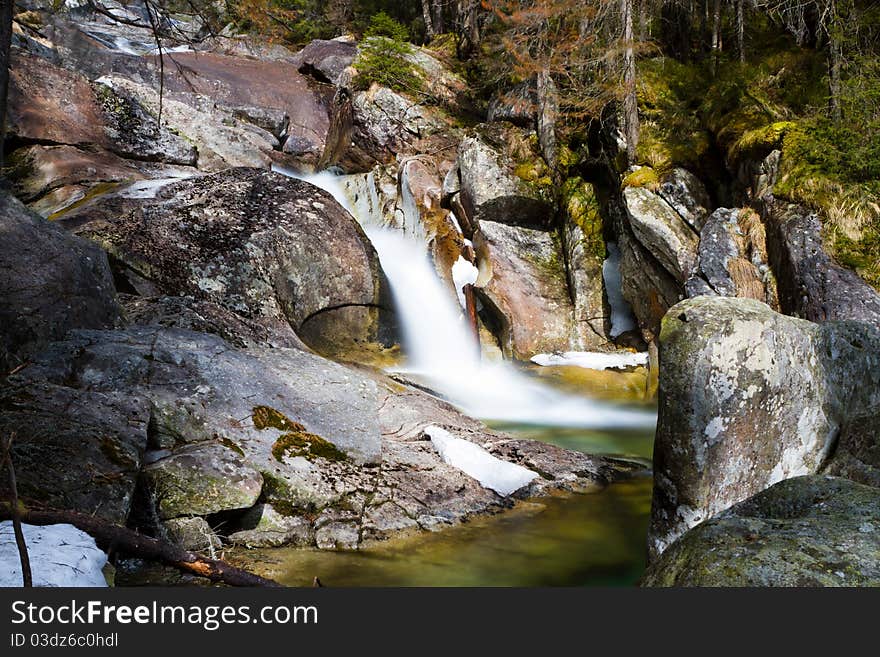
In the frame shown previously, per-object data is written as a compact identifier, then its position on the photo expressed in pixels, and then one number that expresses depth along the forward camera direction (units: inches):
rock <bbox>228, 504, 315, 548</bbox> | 183.9
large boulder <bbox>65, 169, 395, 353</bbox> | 343.6
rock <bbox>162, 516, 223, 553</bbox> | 171.5
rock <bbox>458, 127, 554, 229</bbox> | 534.6
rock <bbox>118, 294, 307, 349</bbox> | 275.9
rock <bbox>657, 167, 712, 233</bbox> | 440.1
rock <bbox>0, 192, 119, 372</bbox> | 218.7
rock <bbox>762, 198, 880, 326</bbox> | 328.5
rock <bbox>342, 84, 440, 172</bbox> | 649.6
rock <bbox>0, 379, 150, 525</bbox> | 149.0
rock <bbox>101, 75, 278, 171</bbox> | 579.5
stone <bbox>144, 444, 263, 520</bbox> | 177.9
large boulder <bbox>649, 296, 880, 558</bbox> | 156.3
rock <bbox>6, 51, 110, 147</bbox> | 466.9
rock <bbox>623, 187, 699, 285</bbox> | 424.5
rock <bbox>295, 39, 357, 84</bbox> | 925.8
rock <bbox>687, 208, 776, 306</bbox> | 379.2
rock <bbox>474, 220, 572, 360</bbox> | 491.2
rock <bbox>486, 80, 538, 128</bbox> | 605.0
